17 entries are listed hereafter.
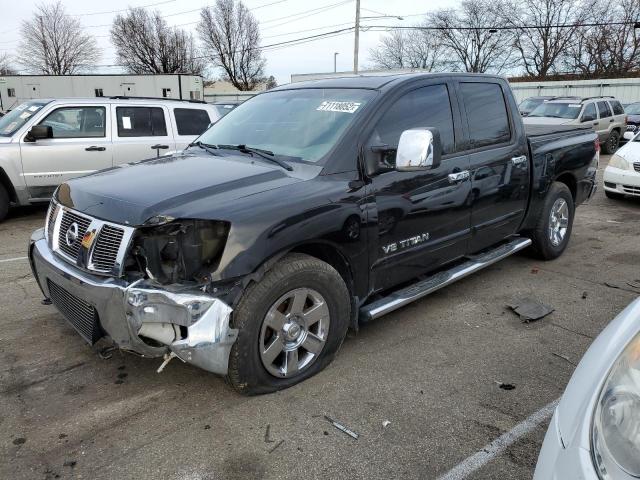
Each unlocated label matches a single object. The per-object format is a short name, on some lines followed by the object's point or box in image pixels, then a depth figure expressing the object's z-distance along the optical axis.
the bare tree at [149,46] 67.00
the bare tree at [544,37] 54.31
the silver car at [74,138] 7.51
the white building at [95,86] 34.66
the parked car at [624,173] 8.90
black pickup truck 2.71
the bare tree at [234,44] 66.75
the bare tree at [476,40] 57.84
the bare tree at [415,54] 62.94
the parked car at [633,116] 18.58
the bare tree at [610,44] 47.31
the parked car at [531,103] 17.15
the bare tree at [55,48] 63.91
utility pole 30.98
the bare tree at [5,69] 68.37
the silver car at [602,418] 1.39
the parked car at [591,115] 15.75
